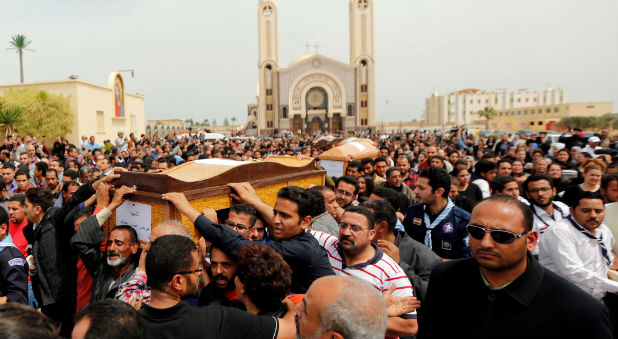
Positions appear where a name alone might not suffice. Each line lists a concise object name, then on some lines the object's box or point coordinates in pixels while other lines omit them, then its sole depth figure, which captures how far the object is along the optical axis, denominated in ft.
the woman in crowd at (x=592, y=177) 16.67
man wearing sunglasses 5.39
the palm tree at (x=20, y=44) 139.72
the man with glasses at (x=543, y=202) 13.65
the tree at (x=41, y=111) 74.02
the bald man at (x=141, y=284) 8.06
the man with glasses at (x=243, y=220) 9.32
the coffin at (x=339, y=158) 25.99
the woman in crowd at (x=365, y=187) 19.20
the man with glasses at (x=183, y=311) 6.01
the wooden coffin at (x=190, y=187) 9.41
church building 190.29
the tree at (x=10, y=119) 69.31
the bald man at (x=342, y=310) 5.06
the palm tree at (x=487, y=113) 237.86
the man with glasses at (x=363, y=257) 8.16
